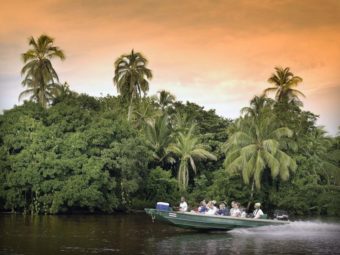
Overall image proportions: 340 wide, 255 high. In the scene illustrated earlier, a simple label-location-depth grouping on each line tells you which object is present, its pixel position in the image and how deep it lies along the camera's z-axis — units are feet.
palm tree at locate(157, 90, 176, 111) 203.92
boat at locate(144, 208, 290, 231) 104.32
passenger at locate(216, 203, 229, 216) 111.86
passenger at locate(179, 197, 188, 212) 111.62
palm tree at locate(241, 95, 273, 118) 175.32
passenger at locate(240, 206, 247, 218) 112.47
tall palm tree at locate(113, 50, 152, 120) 186.19
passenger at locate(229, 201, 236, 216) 113.29
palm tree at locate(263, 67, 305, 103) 190.90
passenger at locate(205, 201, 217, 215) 110.83
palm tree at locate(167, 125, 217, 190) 174.81
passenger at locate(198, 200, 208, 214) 112.16
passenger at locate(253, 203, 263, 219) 111.87
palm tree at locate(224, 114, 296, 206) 152.97
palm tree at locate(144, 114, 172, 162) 177.09
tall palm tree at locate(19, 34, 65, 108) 173.88
